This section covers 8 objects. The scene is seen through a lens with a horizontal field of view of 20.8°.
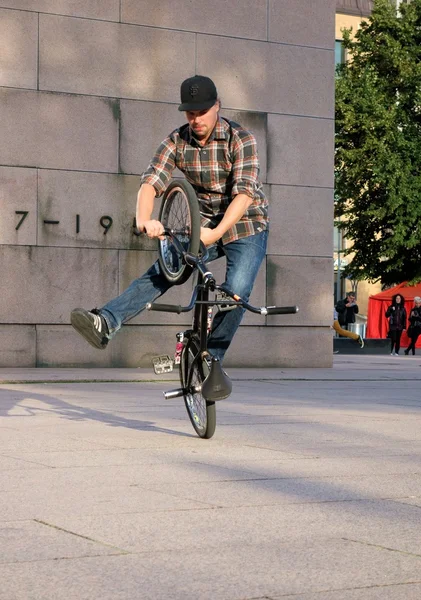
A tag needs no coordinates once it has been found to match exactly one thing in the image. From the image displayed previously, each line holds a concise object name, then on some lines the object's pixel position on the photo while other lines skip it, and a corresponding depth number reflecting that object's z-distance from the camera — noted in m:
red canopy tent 39.03
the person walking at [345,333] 22.89
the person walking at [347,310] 29.98
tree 38.78
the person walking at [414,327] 29.23
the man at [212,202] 6.50
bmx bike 6.40
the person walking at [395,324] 28.22
